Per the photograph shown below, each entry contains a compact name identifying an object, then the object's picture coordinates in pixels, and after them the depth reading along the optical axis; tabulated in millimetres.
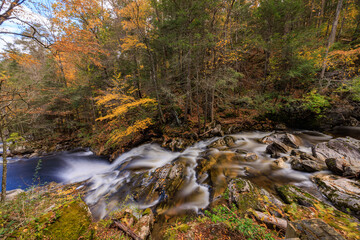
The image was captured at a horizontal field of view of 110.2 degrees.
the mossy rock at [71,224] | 2209
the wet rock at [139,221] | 3506
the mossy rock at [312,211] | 2556
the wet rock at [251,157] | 7069
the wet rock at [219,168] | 5430
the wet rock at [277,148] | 7238
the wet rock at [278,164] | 6205
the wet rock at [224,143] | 8998
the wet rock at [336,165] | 5102
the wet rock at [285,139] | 7889
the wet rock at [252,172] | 5895
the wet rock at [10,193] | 5152
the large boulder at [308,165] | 5559
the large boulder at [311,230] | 1752
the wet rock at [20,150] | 12594
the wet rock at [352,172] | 4637
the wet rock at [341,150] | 5801
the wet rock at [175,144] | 9430
